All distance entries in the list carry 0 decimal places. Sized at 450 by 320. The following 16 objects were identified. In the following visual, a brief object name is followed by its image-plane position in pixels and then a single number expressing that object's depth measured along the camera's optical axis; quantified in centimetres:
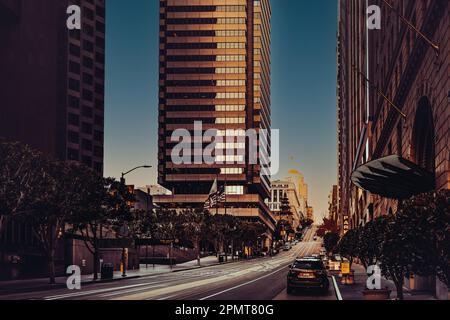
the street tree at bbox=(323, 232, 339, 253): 13565
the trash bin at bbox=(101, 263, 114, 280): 5238
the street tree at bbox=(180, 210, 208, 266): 10739
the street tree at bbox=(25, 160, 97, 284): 4369
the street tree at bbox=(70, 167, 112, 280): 4819
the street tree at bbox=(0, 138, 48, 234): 3966
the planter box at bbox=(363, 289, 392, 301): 2403
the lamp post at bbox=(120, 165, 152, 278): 5492
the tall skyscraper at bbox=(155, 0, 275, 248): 19950
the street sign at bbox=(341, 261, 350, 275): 4291
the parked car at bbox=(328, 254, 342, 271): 6246
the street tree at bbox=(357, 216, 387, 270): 2595
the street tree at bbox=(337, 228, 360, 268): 3975
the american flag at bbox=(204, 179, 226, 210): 9954
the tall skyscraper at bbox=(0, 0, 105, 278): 5509
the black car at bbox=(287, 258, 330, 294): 3341
